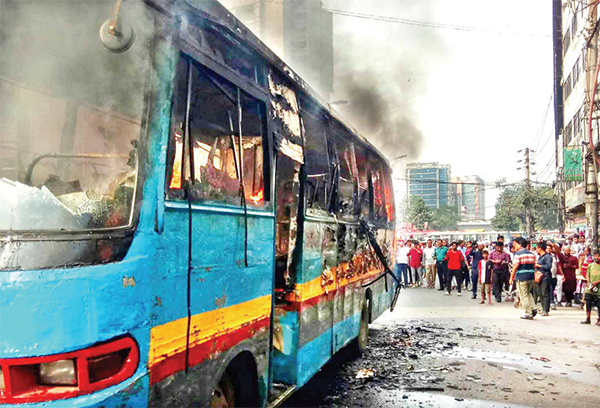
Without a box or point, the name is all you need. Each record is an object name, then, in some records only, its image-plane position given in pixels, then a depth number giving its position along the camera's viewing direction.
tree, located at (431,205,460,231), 69.94
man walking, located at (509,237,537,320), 11.23
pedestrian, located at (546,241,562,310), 12.06
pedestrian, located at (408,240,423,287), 18.20
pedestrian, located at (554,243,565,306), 13.08
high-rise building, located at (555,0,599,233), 17.58
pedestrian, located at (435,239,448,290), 17.02
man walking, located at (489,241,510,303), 13.55
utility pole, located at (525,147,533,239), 38.81
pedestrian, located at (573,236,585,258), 15.64
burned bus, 2.09
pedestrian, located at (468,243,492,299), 15.23
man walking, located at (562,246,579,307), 13.00
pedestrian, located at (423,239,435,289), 18.17
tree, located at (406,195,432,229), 59.12
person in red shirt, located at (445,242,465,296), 15.83
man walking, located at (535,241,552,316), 11.51
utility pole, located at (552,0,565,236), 32.31
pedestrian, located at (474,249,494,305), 14.00
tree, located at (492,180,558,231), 49.19
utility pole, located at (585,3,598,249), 13.96
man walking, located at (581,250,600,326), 10.04
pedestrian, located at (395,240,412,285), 17.72
